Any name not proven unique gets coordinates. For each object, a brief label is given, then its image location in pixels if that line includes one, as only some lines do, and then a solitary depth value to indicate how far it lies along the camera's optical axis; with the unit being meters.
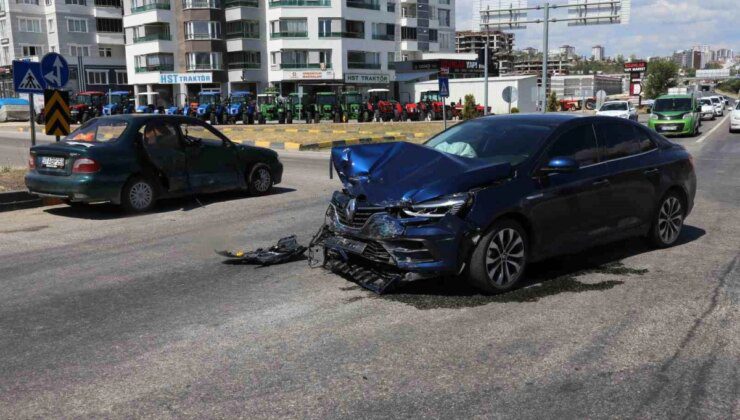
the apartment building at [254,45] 63.84
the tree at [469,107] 43.84
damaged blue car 5.27
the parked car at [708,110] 45.12
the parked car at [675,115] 26.88
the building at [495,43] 149.62
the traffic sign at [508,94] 29.48
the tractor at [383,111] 47.81
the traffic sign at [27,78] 12.16
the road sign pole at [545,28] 33.59
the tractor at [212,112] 42.19
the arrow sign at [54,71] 12.71
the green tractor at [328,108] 45.56
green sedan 9.66
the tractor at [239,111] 43.22
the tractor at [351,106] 46.09
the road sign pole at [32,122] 12.93
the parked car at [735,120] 28.61
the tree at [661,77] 98.12
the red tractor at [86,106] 42.81
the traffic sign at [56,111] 12.72
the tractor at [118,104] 43.91
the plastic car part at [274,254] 6.93
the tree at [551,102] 55.81
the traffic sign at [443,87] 25.36
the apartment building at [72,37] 70.38
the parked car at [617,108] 34.03
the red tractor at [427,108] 49.28
